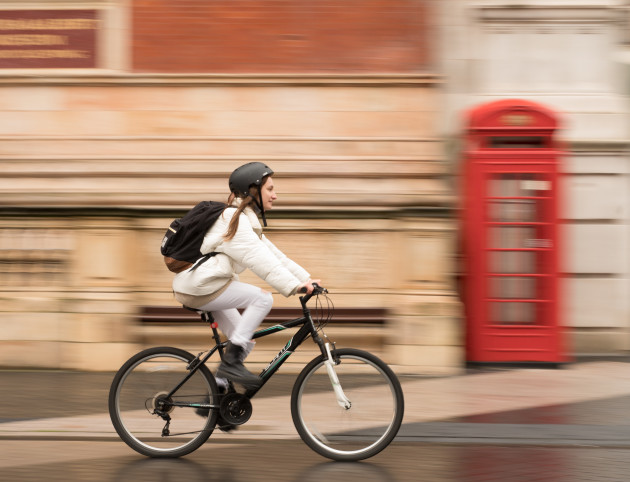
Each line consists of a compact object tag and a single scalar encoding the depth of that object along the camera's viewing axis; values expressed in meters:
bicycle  5.41
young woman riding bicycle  5.39
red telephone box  8.73
